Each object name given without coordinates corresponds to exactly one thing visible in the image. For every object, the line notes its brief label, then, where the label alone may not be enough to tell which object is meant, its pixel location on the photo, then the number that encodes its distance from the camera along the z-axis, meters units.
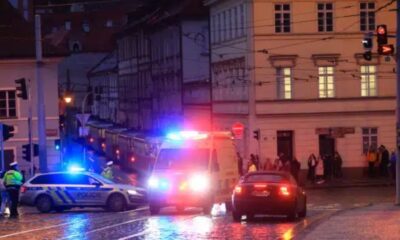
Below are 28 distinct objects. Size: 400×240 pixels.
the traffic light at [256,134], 58.34
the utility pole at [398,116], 33.63
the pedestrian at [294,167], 50.44
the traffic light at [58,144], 47.59
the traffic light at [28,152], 41.09
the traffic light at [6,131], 38.78
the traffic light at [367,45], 33.41
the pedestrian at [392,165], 51.19
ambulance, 31.05
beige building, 59.06
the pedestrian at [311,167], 54.28
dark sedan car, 26.17
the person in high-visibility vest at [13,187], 32.09
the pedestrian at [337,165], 56.62
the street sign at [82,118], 57.95
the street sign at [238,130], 54.72
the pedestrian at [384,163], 57.00
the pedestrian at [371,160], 56.91
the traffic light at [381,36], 31.97
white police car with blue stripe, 34.69
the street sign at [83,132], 60.47
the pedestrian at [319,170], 55.81
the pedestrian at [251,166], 43.02
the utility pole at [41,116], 39.78
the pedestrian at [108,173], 38.82
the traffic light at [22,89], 40.34
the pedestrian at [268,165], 51.70
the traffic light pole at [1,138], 38.19
